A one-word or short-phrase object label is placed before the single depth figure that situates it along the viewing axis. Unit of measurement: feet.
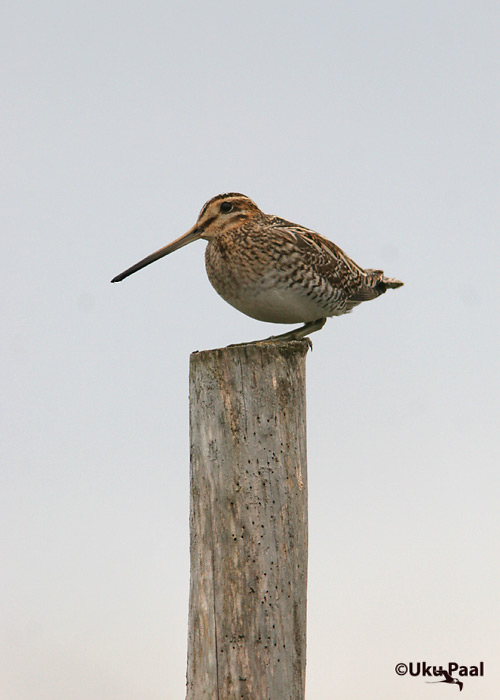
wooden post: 36.91
